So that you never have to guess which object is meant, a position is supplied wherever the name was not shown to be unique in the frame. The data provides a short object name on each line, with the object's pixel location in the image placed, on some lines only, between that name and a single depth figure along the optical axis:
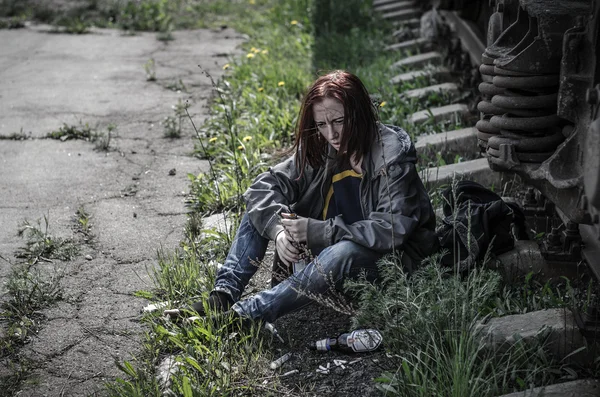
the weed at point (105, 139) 6.16
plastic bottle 3.44
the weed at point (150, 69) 7.89
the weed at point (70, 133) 6.42
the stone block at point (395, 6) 9.27
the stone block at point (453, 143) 5.39
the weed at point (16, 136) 6.44
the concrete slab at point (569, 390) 2.87
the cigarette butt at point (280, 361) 3.39
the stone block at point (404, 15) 8.93
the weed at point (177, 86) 7.57
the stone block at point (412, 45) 7.73
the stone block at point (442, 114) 5.86
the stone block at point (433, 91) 6.32
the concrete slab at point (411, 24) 8.63
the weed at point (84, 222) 4.84
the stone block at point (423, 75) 6.76
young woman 3.52
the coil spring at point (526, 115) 3.50
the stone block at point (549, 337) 3.14
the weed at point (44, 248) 4.53
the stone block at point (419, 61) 7.17
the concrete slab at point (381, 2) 9.60
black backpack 3.75
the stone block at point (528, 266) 3.78
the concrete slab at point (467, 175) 4.78
